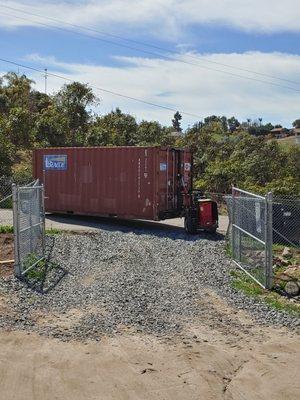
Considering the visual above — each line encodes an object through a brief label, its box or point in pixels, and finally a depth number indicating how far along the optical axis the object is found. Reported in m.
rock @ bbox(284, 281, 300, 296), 9.52
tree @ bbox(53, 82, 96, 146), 39.62
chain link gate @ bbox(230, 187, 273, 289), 9.73
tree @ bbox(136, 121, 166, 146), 45.04
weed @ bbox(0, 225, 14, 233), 15.98
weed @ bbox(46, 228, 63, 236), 16.75
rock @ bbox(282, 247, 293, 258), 13.51
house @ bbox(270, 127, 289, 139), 97.20
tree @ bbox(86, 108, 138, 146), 40.50
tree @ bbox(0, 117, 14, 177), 29.53
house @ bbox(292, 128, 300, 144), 69.44
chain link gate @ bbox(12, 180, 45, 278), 10.16
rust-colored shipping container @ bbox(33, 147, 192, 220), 18.55
